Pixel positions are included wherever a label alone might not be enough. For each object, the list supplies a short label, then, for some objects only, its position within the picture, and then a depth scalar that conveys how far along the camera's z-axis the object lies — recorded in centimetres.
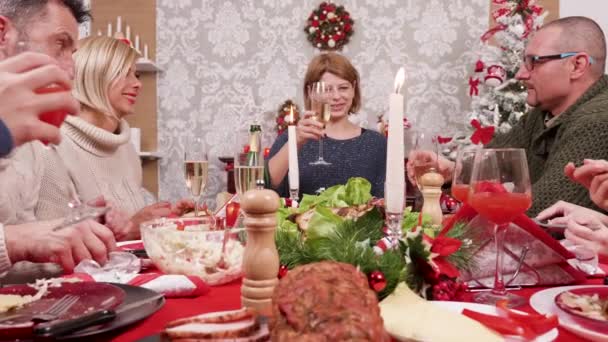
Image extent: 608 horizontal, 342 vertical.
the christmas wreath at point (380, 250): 76
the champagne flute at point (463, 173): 110
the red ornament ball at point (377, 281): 71
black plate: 63
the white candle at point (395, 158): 87
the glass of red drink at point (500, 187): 95
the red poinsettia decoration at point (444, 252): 84
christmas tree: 462
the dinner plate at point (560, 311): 66
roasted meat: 48
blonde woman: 213
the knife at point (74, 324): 60
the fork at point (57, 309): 66
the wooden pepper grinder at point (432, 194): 143
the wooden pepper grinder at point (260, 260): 74
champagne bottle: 165
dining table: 70
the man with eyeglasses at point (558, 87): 267
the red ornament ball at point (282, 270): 92
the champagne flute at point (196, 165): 179
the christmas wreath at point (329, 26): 521
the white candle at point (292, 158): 186
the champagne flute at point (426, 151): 130
